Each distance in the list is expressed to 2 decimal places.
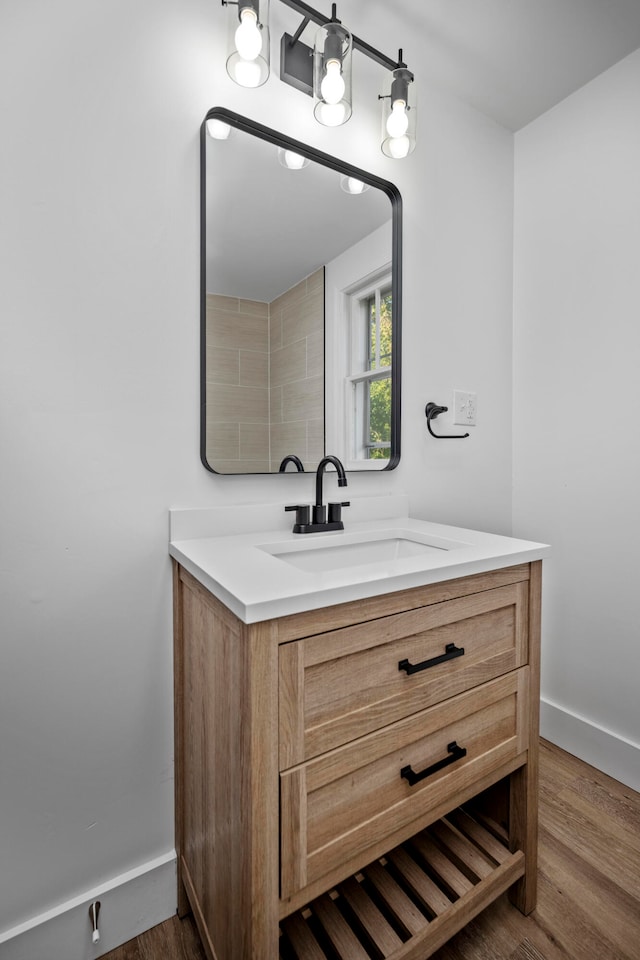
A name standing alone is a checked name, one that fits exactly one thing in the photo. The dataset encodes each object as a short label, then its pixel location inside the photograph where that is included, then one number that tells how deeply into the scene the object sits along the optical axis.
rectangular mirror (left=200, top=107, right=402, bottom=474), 1.17
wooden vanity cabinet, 0.71
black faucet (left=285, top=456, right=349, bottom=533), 1.21
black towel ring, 1.56
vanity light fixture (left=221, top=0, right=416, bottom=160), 1.05
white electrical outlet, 1.67
